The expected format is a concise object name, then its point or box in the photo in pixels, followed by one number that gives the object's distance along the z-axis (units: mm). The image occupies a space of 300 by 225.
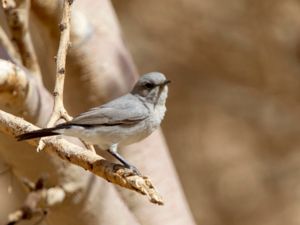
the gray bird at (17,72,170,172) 4297
